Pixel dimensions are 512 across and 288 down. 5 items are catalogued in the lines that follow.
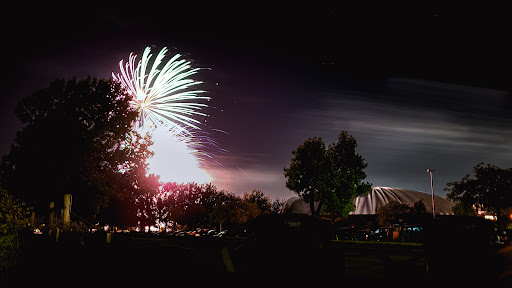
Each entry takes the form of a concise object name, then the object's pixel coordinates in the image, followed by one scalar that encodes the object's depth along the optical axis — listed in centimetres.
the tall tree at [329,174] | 5422
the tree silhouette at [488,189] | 5222
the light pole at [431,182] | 6860
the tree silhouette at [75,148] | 4244
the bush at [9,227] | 1000
